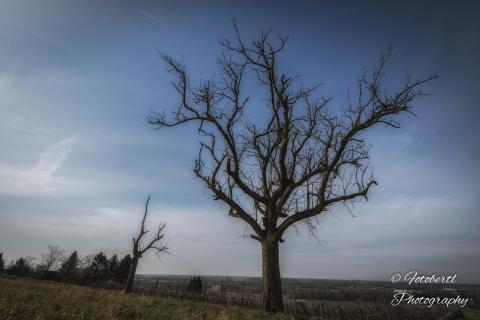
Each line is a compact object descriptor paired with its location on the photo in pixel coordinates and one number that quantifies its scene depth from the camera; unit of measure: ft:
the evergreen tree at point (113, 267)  222.69
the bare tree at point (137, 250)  76.15
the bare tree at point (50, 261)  222.71
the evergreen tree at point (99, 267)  221.46
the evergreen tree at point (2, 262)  205.02
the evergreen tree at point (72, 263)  212.02
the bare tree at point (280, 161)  34.94
